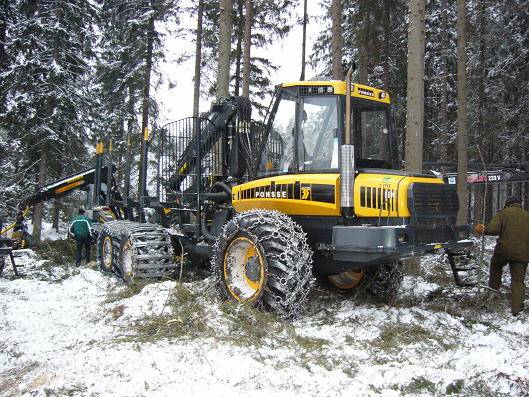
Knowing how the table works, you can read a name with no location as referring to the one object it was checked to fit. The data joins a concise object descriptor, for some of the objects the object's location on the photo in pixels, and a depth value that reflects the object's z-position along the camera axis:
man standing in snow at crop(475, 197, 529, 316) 6.72
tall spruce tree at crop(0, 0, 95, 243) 18.33
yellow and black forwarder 5.92
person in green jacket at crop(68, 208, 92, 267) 12.26
